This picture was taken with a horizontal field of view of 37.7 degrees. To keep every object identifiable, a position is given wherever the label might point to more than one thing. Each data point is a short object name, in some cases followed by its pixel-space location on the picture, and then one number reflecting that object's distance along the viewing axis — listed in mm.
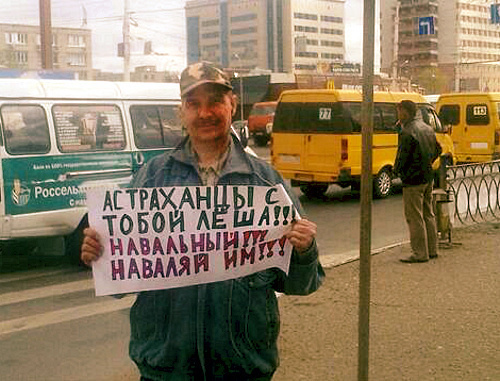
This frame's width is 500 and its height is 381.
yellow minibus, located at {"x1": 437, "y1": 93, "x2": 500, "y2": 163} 20812
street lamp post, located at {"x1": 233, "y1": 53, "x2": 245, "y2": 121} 44262
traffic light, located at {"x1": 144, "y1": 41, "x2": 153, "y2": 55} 52438
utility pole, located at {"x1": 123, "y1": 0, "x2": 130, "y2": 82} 40438
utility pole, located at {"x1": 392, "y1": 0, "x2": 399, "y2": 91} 54375
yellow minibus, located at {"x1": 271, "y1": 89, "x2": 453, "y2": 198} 14438
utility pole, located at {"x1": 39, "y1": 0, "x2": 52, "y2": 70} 25422
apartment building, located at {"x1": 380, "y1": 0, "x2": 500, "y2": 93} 71312
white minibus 7973
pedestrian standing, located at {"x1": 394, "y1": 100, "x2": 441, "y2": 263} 8242
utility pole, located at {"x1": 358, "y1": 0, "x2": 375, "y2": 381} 3584
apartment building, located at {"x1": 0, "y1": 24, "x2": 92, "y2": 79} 104500
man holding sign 2559
